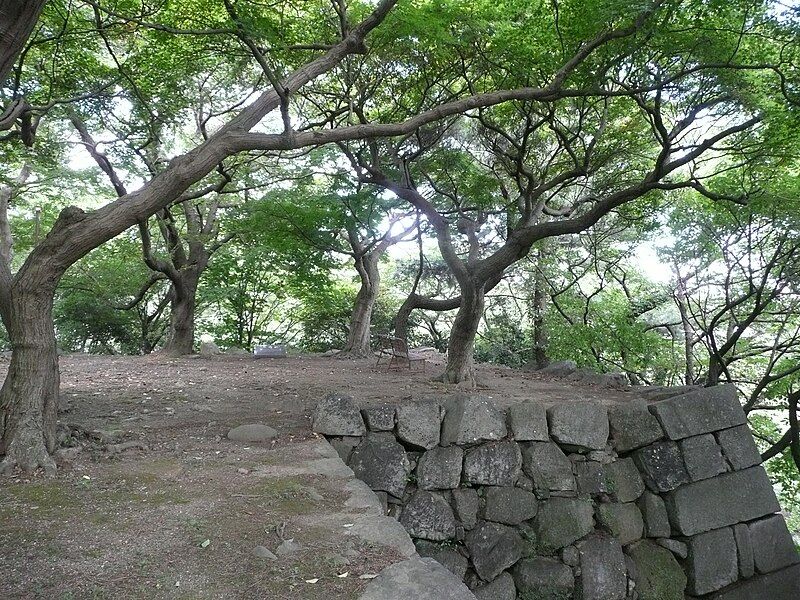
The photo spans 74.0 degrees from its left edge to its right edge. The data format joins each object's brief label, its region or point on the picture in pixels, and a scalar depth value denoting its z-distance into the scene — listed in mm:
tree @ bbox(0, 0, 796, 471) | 3850
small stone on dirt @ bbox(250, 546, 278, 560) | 2518
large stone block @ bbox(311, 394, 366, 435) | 4848
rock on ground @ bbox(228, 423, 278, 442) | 4656
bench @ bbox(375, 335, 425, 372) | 9695
